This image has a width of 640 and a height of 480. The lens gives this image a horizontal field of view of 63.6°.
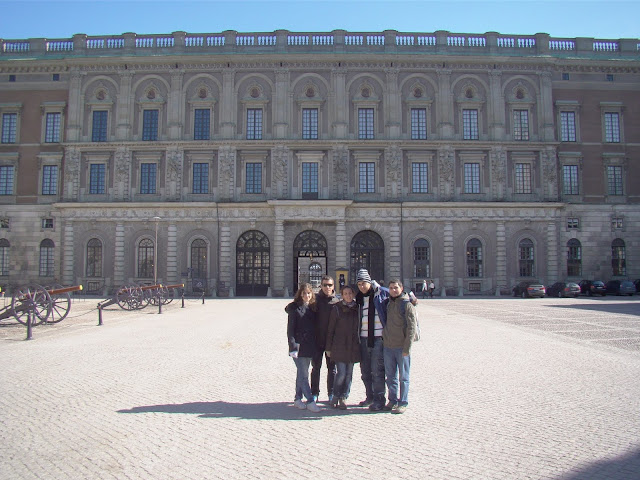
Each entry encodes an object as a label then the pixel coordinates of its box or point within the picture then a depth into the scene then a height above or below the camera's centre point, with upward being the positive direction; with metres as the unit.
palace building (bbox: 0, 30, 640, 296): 39.16 +8.24
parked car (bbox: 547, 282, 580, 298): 37.03 -1.63
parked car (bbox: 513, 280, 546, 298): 36.25 -1.60
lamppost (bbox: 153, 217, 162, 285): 36.26 +0.34
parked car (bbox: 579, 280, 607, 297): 38.38 -1.55
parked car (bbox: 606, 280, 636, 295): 38.31 -1.50
